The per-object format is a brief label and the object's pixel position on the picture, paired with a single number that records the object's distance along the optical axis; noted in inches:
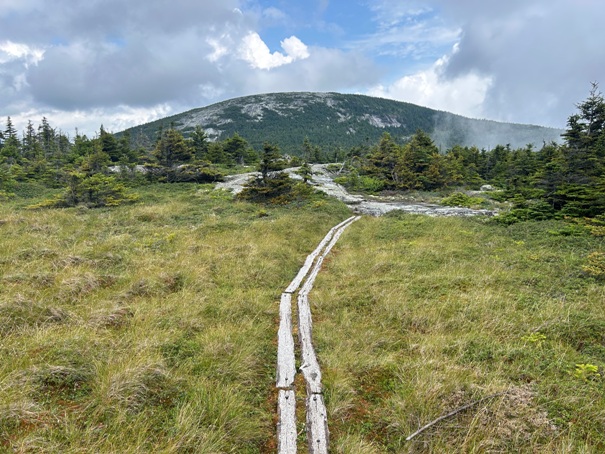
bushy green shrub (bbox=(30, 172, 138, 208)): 985.5
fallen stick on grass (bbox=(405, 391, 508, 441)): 168.4
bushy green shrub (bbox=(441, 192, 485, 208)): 1128.2
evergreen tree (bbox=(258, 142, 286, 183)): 1123.9
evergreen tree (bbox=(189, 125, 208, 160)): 2054.0
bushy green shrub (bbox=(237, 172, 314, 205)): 1114.1
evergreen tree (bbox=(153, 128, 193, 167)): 1461.6
